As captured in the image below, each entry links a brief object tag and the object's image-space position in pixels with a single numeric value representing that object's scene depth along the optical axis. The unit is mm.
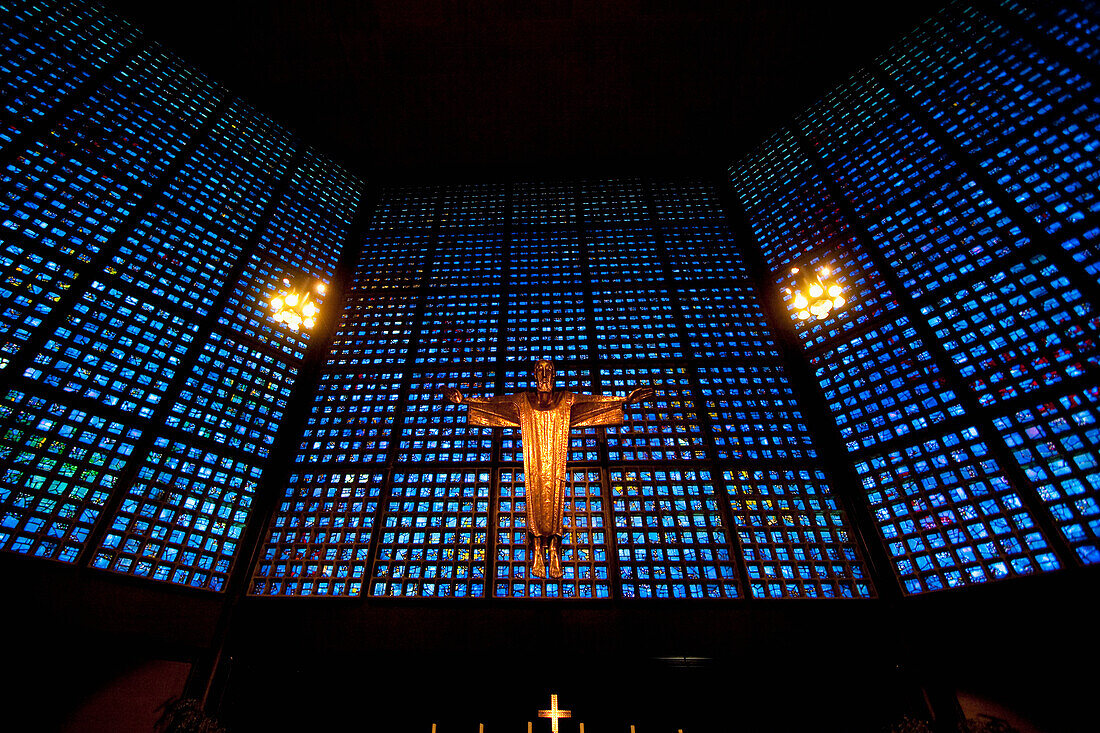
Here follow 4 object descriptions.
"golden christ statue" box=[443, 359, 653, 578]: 6602
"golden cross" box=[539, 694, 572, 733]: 6023
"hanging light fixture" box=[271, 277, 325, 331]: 6457
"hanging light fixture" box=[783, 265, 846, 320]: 6422
